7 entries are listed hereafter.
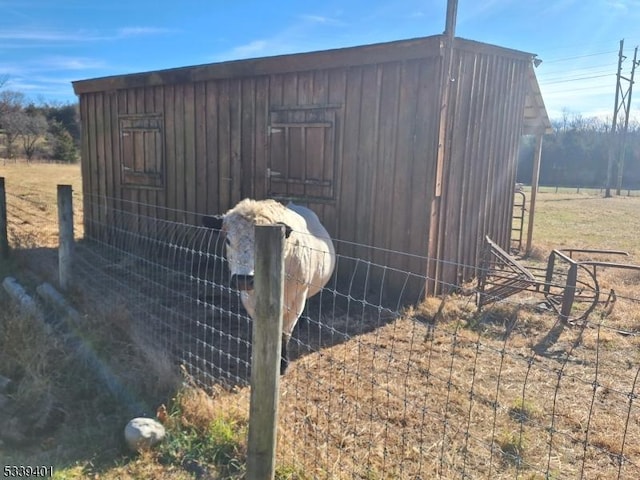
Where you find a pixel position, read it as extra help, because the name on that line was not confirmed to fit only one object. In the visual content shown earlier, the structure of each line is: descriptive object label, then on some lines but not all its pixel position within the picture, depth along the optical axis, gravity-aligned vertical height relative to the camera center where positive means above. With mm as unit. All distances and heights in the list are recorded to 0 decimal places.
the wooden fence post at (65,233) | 5535 -809
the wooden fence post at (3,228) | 7070 -995
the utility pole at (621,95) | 33688 +5891
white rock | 2986 -1647
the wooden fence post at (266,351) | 2465 -933
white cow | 3689 -718
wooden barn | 6348 +461
